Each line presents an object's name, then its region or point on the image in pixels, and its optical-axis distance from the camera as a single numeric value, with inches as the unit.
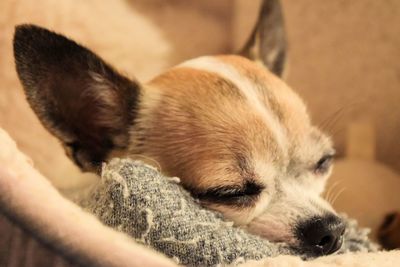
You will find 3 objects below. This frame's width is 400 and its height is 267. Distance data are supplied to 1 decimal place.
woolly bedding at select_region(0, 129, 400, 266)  9.0
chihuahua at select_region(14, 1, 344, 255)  11.5
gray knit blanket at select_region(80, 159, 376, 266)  10.1
